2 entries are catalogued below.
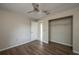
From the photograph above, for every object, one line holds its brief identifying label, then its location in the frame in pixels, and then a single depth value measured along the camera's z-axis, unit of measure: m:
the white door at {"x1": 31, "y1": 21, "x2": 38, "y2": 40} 3.90
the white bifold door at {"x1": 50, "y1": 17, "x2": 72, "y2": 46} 2.81
